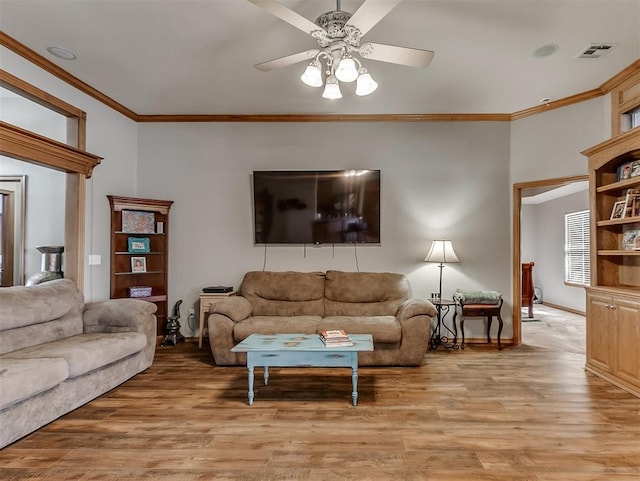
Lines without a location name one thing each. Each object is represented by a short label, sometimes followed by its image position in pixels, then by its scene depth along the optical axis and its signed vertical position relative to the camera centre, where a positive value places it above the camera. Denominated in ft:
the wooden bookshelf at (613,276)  9.95 -0.91
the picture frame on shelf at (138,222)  14.28 +0.96
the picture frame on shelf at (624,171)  11.09 +2.37
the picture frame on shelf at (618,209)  11.11 +1.19
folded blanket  14.21 -1.97
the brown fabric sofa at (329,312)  11.94 -2.39
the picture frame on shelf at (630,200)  10.78 +1.41
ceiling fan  6.88 +4.30
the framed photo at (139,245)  14.46 +0.03
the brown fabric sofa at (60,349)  7.38 -2.58
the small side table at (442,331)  14.14 -3.48
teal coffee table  9.00 -2.71
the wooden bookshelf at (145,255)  13.98 -0.36
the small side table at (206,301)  14.20 -2.13
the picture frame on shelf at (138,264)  14.62 -0.74
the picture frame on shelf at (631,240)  10.74 +0.24
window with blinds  22.65 -0.03
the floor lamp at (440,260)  14.24 -0.51
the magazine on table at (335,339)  9.23 -2.40
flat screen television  15.26 +1.73
